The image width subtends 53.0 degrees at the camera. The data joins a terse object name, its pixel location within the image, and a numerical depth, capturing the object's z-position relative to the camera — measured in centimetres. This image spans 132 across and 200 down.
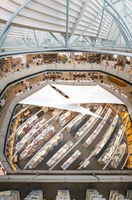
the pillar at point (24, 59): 1811
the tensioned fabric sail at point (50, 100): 990
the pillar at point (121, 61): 1782
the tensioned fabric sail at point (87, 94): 1034
